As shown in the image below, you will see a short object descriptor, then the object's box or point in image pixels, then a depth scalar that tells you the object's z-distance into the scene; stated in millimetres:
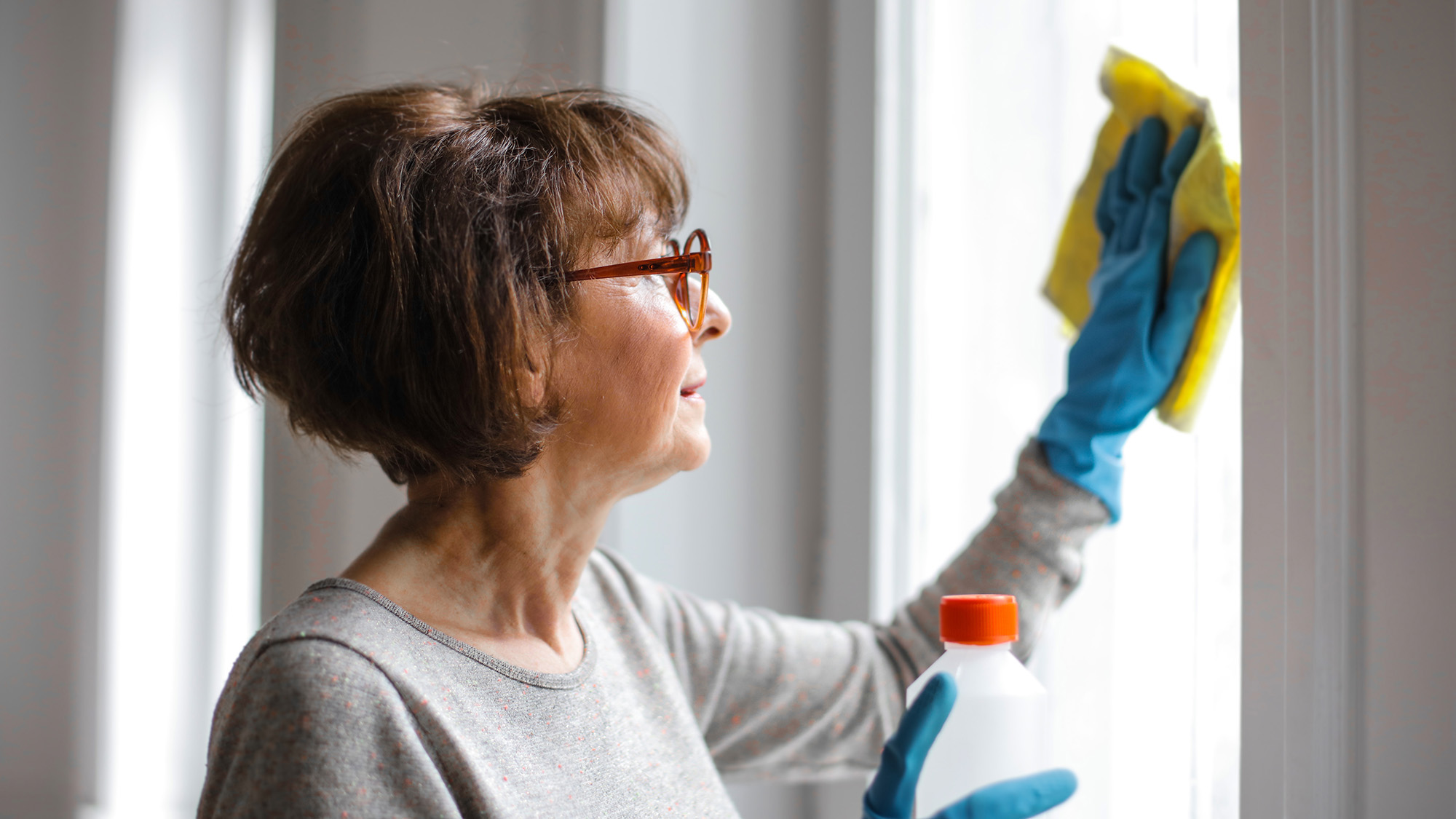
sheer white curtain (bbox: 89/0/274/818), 1151
